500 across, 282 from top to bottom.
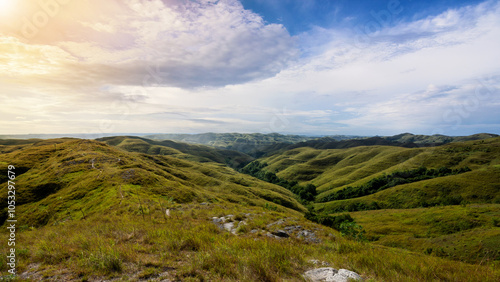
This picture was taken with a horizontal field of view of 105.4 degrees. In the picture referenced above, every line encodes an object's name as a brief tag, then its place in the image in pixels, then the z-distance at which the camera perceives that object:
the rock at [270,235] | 13.35
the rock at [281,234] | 14.20
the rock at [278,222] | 17.30
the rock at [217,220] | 17.60
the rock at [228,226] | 15.31
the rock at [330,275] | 5.94
